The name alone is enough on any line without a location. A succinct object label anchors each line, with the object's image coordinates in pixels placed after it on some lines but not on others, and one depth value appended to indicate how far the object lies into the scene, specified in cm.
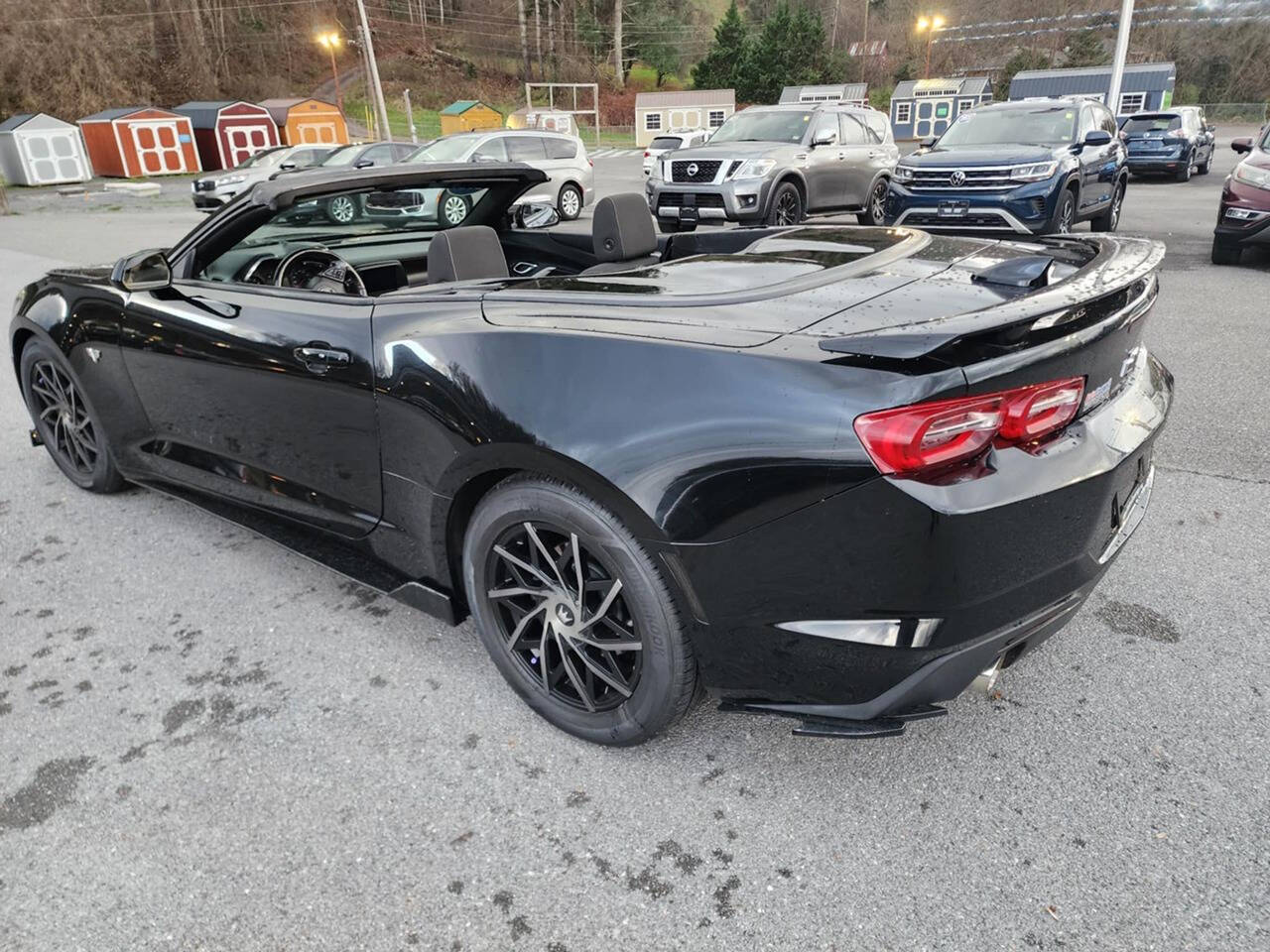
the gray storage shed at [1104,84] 4203
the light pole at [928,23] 5503
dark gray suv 1187
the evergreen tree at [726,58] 6269
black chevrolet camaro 172
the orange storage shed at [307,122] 3684
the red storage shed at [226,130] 3512
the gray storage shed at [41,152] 2989
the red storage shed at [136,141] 3219
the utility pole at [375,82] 3531
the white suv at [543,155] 1673
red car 859
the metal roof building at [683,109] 4975
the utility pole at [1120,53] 2053
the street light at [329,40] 4650
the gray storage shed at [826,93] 4856
